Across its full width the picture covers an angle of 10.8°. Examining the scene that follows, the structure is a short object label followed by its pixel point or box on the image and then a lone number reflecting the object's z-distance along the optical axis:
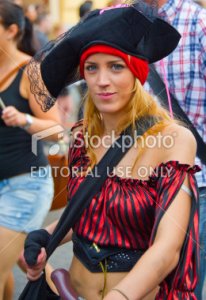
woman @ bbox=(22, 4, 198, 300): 3.49
